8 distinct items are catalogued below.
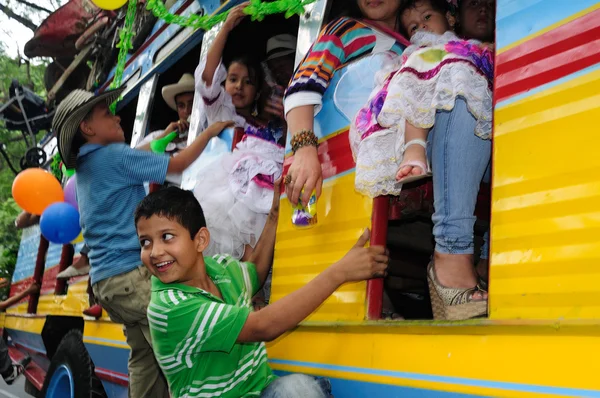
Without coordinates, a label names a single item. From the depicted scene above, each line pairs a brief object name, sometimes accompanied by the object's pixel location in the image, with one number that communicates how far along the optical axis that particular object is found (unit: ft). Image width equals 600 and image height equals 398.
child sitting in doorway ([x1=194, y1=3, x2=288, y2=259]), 9.17
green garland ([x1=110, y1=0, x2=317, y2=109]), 8.61
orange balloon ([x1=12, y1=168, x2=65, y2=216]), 17.47
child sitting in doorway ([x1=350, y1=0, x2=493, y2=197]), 5.89
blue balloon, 15.67
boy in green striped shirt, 6.25
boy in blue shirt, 9.69
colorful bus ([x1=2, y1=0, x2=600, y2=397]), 4.38
